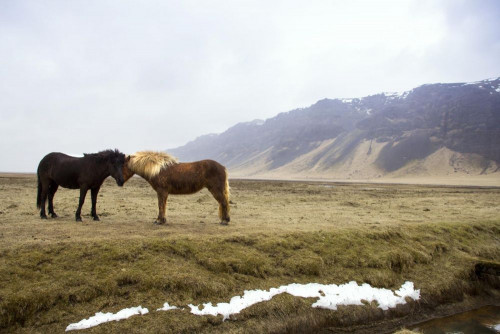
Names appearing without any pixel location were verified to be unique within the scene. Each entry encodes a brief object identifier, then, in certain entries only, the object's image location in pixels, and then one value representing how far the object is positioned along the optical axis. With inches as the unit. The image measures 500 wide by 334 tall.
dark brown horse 462.9
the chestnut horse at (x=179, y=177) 461.7
